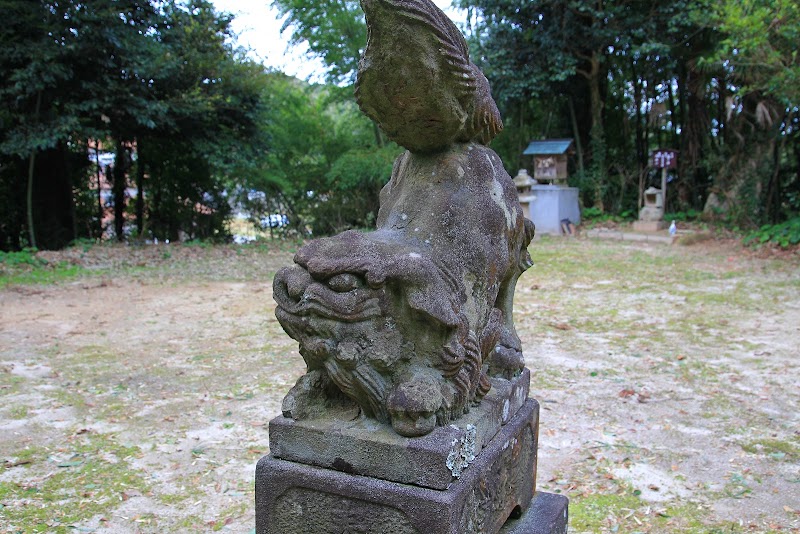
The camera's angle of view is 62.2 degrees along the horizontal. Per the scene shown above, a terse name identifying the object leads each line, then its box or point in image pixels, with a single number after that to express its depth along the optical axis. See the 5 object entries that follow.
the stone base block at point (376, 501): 1.87
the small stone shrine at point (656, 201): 14.98
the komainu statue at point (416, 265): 1.91
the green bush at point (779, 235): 11.62
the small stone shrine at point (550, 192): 15.77
